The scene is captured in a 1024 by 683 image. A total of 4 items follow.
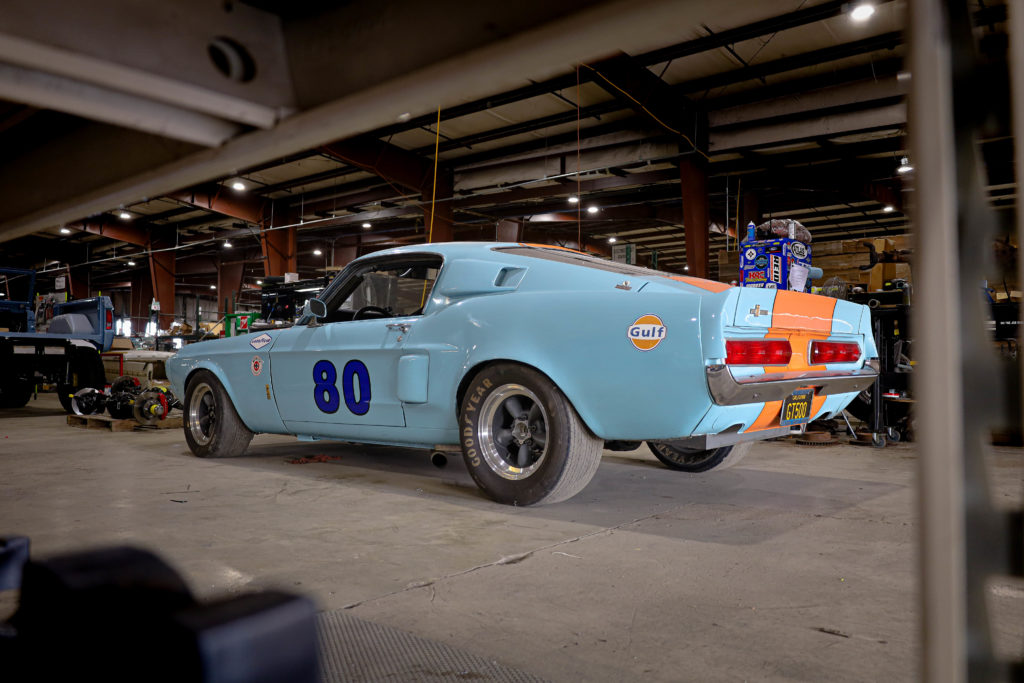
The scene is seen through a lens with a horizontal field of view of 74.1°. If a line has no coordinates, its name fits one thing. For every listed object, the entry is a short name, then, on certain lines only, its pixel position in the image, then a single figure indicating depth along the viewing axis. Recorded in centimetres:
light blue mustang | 274
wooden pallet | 695
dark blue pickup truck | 875
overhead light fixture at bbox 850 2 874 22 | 669
